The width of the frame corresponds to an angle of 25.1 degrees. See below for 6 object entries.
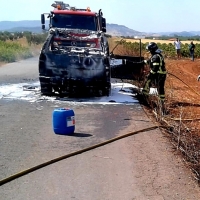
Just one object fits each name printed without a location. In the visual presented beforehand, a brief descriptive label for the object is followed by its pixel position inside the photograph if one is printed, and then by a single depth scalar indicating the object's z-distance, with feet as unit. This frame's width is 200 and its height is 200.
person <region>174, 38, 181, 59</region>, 111.65
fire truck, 40.52
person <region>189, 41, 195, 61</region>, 110.22
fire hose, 18.61
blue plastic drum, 26.68
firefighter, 37.78
